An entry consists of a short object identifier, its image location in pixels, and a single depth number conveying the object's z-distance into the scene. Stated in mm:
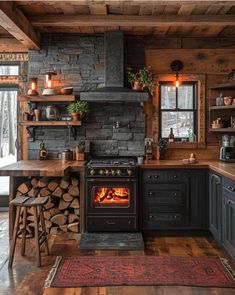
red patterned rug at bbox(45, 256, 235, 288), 2407
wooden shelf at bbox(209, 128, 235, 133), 3659
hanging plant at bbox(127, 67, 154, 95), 3768
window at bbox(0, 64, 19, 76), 4196
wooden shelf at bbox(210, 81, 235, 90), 3645
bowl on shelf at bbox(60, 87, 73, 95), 3835
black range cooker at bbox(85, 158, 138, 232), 3415
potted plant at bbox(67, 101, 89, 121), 3814
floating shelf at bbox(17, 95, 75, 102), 3811
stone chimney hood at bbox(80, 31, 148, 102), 3768
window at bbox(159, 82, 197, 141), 4036
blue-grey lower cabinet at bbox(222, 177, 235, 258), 2672
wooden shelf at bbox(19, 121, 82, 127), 3800
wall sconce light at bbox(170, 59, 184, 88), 3929
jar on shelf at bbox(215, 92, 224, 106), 3841
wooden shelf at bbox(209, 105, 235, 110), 3660
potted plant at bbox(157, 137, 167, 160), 3918
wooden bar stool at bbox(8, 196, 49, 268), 2727
